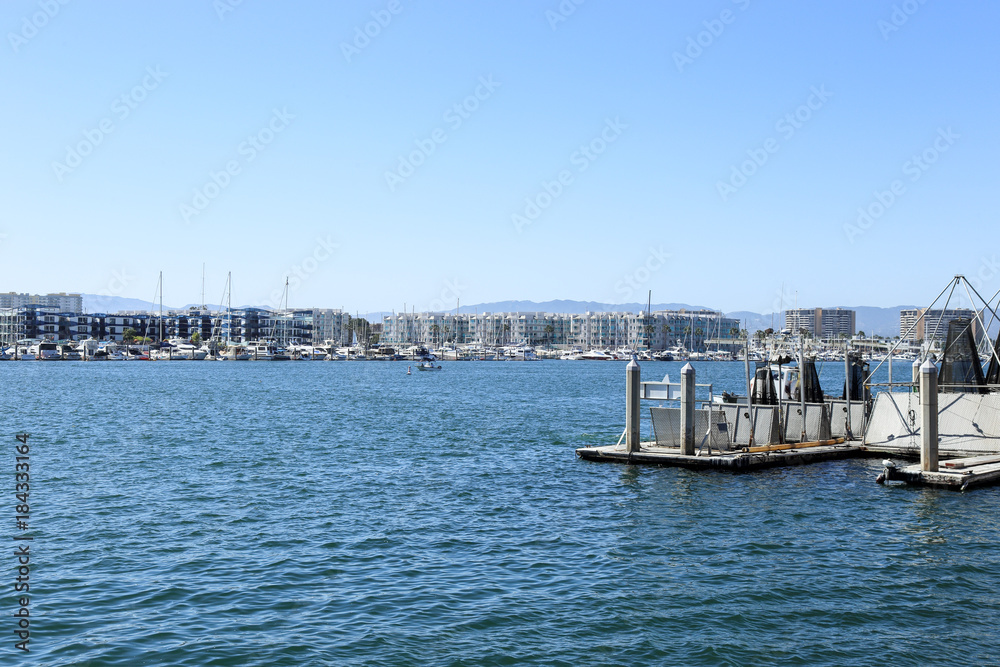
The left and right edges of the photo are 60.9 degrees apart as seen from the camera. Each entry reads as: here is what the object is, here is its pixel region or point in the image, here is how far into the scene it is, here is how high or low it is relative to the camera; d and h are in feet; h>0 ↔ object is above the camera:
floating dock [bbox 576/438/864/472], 96.73 -13.15
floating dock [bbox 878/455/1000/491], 84.58 -12.99
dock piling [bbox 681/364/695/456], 96.40 -8.07
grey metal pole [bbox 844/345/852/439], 114.93 -4.80
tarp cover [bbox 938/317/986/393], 105.50 -2.10
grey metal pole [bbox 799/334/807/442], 111.75 -4.99
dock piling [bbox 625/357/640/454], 101.50 -7.95
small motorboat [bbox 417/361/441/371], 518.78 -14.77
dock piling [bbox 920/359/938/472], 85.92 -7.32
